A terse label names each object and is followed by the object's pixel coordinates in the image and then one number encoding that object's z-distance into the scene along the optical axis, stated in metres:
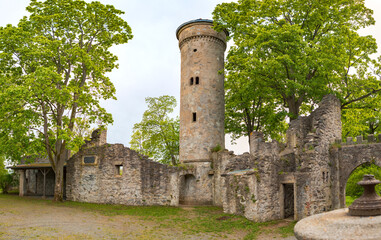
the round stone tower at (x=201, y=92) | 26.12
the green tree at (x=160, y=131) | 36.28
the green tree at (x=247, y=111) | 24.59
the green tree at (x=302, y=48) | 20.12
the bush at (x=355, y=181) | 22.89
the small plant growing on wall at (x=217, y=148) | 25.78
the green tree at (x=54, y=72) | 19.12
